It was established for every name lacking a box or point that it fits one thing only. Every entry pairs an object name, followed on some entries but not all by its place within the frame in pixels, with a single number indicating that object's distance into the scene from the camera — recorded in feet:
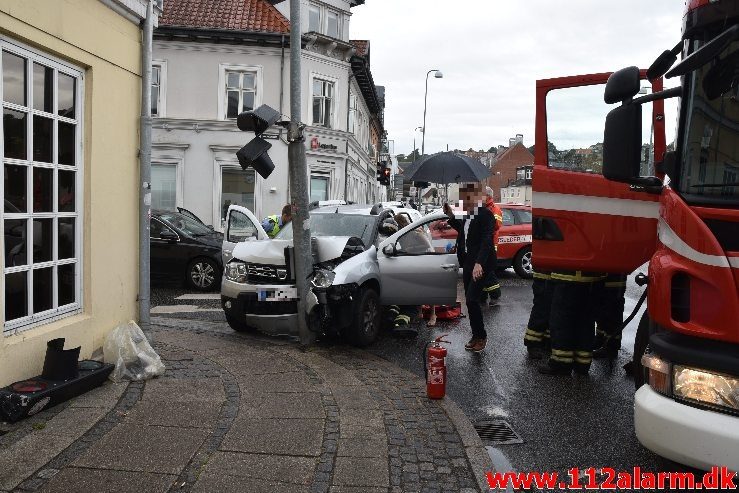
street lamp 142.51
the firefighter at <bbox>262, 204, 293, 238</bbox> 38.26
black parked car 42.04
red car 48.37
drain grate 16.10
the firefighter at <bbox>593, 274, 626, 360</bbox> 22.29
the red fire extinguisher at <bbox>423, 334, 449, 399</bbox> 18.63
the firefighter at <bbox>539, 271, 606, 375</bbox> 20.33
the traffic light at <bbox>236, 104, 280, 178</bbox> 23.31
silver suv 24.92
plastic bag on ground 19.61
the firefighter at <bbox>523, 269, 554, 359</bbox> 23.84
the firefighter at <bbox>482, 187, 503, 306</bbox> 36.16
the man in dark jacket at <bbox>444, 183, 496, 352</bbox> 24.25
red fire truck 10.31
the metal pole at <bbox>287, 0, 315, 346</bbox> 24.73
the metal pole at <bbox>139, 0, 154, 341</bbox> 22.30
